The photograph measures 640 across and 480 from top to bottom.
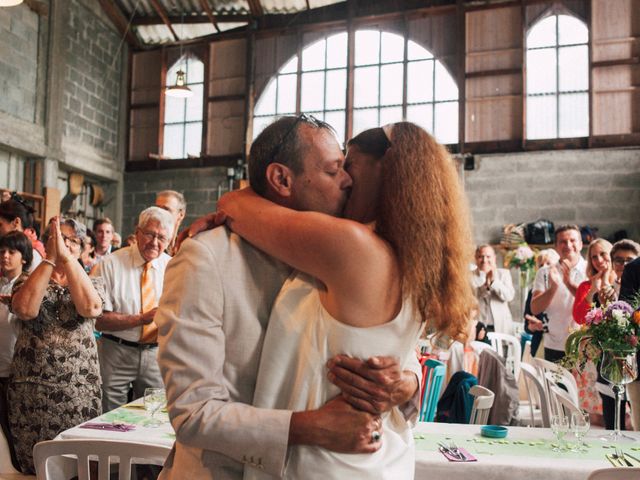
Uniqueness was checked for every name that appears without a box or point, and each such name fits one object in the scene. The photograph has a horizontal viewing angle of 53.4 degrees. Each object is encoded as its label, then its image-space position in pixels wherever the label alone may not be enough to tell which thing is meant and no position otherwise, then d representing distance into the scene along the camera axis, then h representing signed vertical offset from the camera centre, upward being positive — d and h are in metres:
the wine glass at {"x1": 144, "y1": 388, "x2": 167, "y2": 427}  2.88 -0.63
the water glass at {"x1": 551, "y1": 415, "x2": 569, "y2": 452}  2.60 -0.65
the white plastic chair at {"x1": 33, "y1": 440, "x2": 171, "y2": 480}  1.98 -0.60
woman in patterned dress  3.19 -0.47
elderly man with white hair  3.90 -0.29
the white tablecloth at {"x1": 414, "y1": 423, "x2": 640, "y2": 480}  2.32 -0.72
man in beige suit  1.18 -0.17
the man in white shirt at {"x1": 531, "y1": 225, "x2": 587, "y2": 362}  5.39 -0.20
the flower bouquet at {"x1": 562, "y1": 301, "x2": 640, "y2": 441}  2.81 -0.31
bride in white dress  1.18 -0.03
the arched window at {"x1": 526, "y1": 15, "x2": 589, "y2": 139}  9.84 +3.01
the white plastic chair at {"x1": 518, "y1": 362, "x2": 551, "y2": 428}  3.54 -0.68
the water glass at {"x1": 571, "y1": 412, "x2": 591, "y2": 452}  2.62 -0.65
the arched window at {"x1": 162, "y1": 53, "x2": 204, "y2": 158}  12.06 +2.82
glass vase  2.83 -0.44
